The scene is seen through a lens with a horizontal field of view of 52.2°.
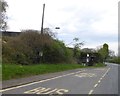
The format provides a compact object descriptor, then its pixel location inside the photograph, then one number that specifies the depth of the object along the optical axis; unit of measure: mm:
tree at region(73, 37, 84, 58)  29345
